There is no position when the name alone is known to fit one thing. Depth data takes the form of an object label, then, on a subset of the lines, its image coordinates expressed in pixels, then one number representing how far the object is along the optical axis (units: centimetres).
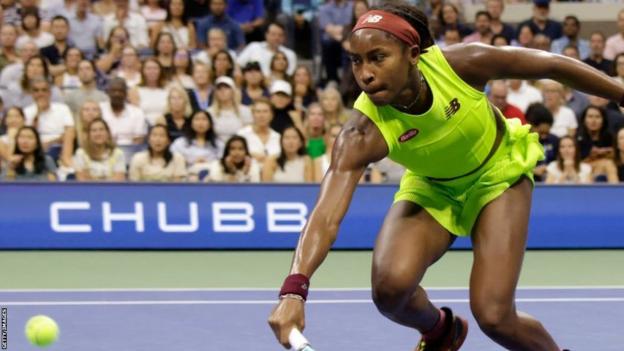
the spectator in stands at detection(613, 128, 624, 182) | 1201
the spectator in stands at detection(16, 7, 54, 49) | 1361
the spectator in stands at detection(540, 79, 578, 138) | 1315
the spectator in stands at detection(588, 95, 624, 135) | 1268
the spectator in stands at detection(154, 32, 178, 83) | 1308
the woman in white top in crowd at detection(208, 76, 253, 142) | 1251
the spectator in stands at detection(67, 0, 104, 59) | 1388
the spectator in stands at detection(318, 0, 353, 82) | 1471
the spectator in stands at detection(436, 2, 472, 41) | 1471
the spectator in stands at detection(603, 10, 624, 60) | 1484
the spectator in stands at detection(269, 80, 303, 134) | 1270
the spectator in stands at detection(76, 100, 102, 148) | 1192
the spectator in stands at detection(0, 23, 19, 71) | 1333
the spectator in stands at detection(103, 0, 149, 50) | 1399
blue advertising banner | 1130
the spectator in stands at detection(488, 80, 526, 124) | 1103
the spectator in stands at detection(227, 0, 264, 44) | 1495
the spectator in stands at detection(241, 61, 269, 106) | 1323
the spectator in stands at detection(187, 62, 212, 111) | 1291
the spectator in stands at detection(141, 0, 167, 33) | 1432
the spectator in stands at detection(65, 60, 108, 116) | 1263
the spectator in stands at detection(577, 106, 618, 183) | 1229
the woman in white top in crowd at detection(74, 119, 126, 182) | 1174
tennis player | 506
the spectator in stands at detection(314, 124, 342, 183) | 1204
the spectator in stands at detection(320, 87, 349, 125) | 1284
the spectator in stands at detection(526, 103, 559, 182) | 1227
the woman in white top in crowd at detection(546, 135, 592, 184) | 1203
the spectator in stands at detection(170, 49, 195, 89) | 1312
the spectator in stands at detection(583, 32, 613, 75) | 1444
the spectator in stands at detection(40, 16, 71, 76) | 1349
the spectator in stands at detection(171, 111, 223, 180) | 1202
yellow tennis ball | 664
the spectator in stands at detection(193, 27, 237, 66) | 1359
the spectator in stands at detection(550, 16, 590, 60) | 1493
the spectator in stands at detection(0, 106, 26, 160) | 1175
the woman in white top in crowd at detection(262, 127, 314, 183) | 1191
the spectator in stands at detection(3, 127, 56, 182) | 1131
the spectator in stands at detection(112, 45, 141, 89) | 1312
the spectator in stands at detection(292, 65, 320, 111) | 1343
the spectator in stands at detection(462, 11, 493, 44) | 1457
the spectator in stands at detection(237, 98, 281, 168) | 1222
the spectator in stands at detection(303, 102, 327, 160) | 1223
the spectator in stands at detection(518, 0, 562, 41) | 1506
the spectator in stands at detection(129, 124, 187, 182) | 1172
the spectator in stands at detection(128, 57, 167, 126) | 1280
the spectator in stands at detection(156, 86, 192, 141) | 1236
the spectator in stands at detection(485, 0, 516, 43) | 1481
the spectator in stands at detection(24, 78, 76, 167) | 1212
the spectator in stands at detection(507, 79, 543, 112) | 1334
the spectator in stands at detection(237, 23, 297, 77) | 1389
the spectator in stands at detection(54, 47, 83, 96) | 1300
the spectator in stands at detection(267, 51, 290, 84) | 1348
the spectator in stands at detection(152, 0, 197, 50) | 1401
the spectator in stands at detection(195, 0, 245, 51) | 1430
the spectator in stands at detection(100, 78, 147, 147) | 1235
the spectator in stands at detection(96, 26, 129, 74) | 1339
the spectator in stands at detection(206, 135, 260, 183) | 1166
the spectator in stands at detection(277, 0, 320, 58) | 1529
